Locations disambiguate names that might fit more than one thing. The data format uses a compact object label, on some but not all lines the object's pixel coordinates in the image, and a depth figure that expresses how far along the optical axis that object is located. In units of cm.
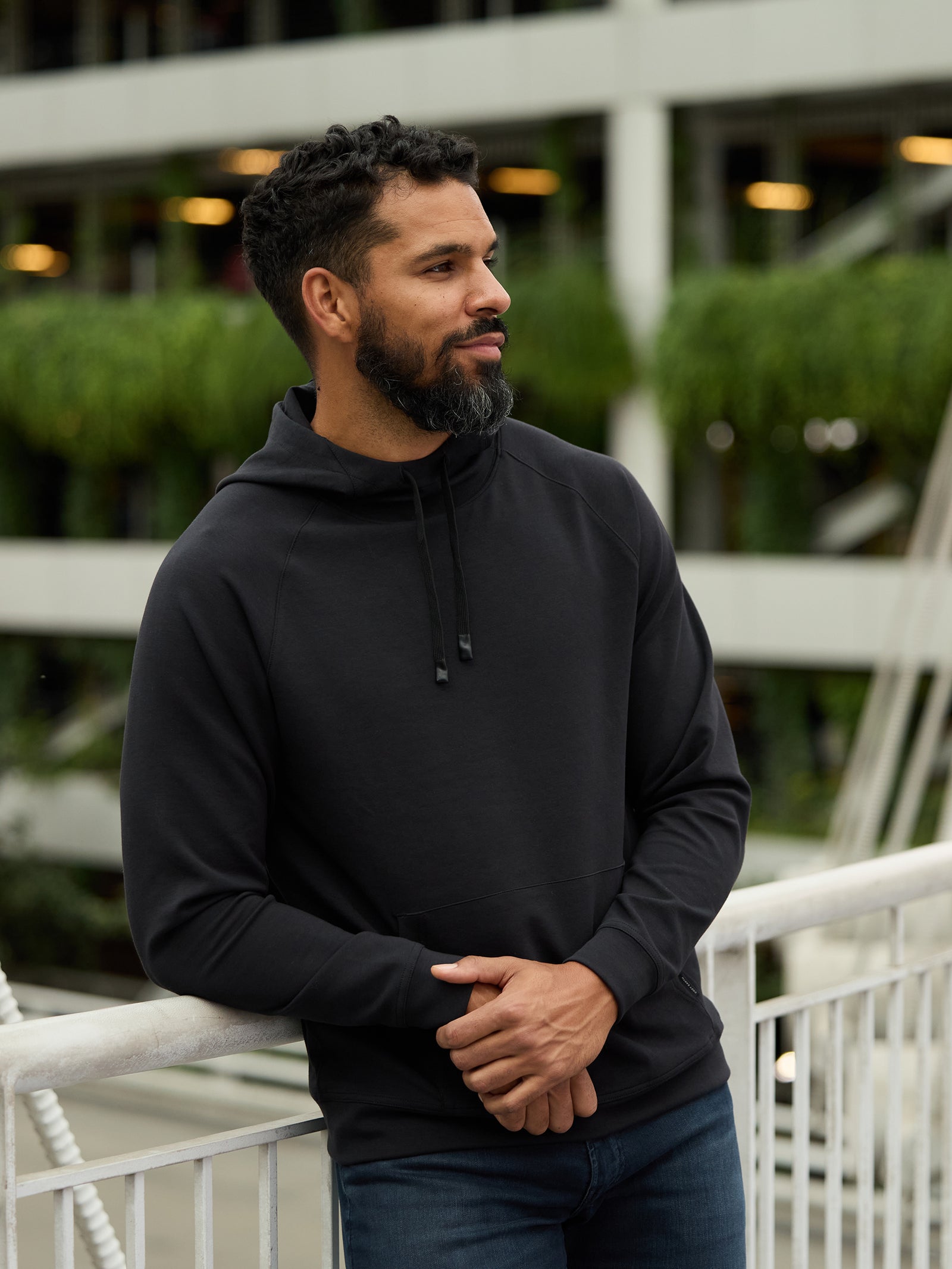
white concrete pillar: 1353
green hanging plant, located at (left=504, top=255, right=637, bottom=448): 1355
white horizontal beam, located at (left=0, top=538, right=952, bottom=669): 1264
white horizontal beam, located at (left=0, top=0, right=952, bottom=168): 1259
